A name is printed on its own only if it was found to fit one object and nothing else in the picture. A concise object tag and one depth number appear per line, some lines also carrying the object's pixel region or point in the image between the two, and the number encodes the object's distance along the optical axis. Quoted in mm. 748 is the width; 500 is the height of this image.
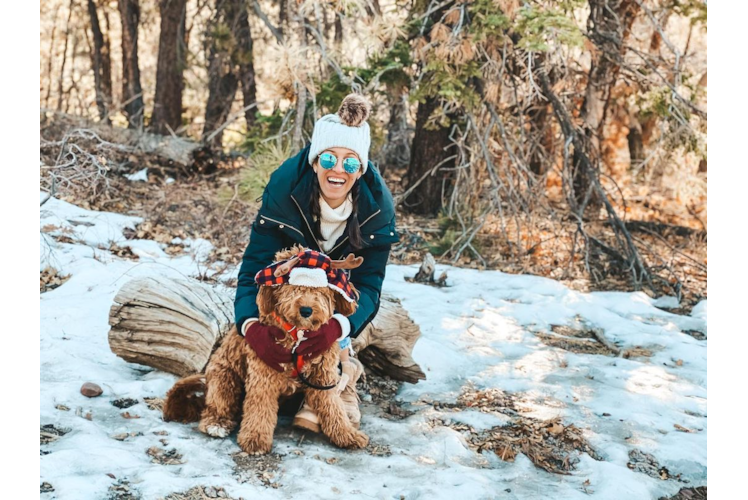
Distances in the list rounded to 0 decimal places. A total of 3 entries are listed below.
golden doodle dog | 3141
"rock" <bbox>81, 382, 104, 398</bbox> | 3621
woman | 3293
